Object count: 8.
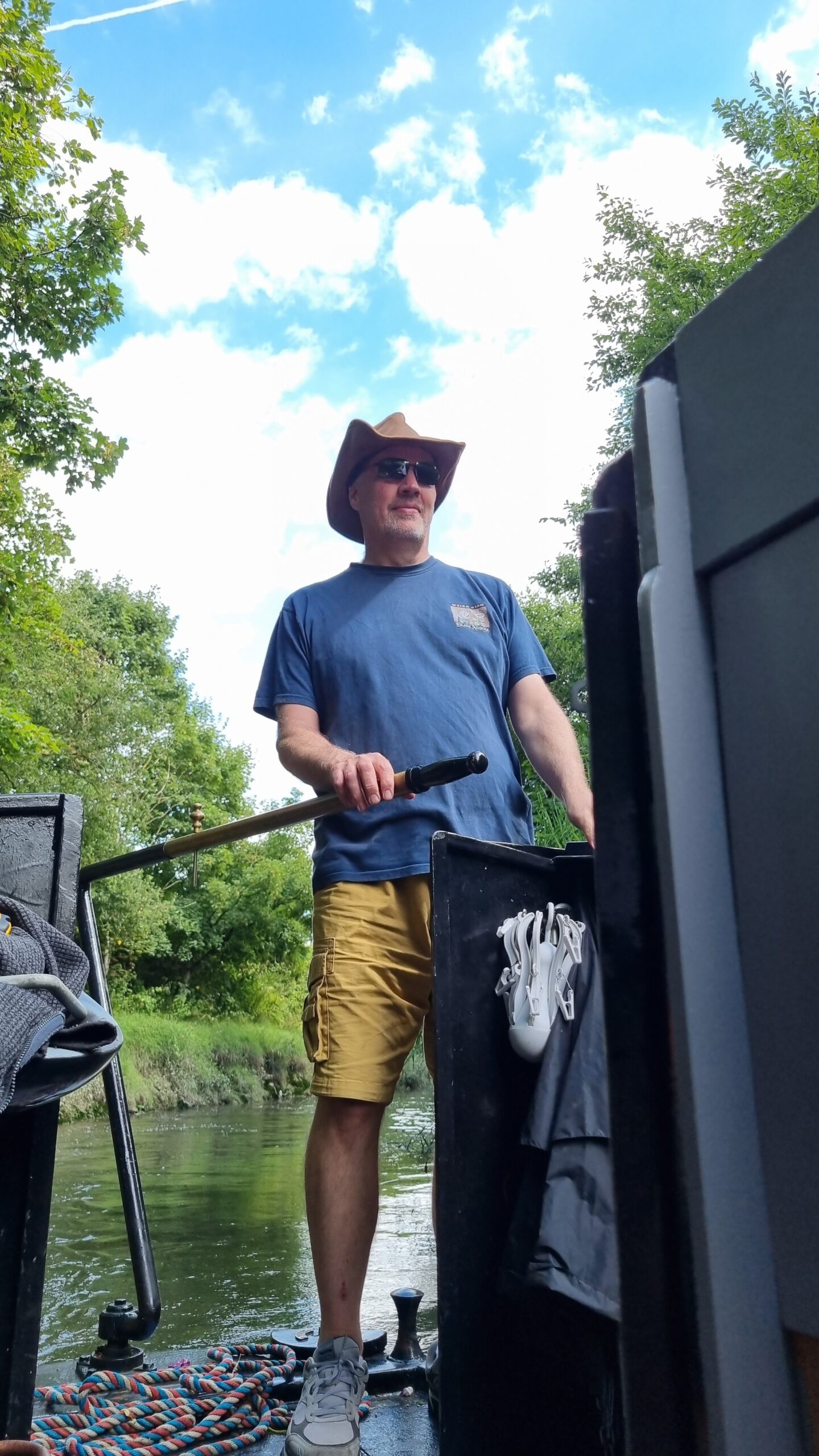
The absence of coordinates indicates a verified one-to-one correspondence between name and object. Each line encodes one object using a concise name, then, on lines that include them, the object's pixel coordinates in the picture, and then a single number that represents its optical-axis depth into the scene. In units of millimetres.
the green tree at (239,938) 32938
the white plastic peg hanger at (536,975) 1806
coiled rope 1986
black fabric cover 1619
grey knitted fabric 1448
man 2084
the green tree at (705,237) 14367
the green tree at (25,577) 12664
